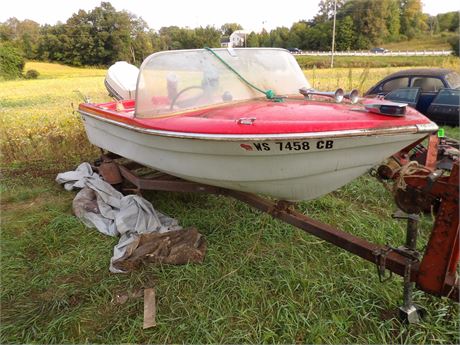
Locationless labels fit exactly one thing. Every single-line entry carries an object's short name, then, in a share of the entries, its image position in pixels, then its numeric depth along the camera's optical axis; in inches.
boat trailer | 74.7
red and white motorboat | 83.4
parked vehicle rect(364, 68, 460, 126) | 280.4
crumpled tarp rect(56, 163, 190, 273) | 128.6
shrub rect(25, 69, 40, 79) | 1378.0
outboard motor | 200.4
